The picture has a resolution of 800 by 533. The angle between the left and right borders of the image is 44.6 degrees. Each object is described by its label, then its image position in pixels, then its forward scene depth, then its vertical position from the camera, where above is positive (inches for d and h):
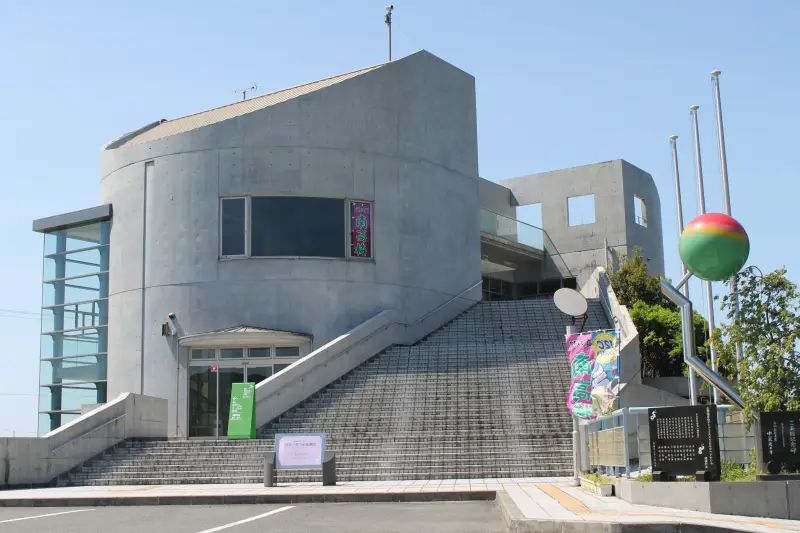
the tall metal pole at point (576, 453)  731.4 -23.7
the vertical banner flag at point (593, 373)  669.9 +33.9
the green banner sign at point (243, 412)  939.3 +15.5
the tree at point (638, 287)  1539.1 +208.7
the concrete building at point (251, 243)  1218.6 +239.5
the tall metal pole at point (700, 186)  976.1 +248.5
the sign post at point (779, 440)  510.9 -11.5
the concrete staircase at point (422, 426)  860.6 -1.2
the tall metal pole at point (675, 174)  1244.5 +314.2
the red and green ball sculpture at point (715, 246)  569.0 +100.0
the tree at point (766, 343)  549.3 +43.5
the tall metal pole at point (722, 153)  933.9 +260.2
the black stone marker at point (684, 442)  518.3 -12.1
